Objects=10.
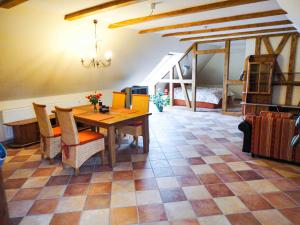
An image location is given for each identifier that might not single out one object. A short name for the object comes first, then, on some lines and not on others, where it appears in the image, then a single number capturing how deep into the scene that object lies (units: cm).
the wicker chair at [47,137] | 334
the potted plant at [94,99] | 401
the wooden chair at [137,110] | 396
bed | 751
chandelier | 448
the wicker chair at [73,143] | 297
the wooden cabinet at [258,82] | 567
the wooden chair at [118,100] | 466
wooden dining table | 332
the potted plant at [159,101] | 737
